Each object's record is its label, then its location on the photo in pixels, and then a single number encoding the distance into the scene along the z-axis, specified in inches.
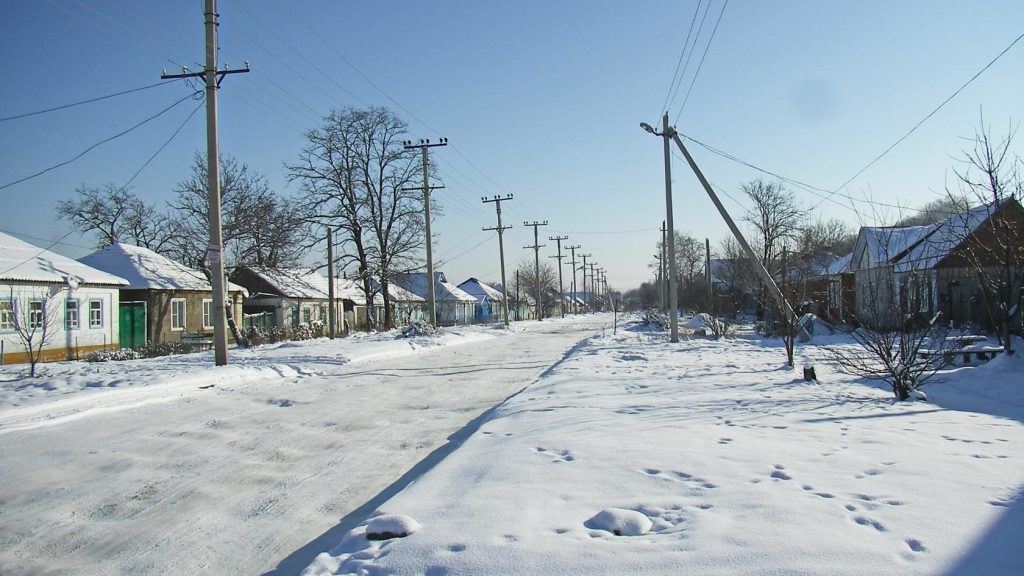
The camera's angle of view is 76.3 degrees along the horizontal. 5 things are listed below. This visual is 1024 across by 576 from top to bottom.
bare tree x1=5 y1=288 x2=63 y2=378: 855.7
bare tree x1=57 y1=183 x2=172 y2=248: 1887.3
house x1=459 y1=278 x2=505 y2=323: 3572.8
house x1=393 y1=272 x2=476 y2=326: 2878.9
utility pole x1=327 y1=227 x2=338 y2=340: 1296.8
